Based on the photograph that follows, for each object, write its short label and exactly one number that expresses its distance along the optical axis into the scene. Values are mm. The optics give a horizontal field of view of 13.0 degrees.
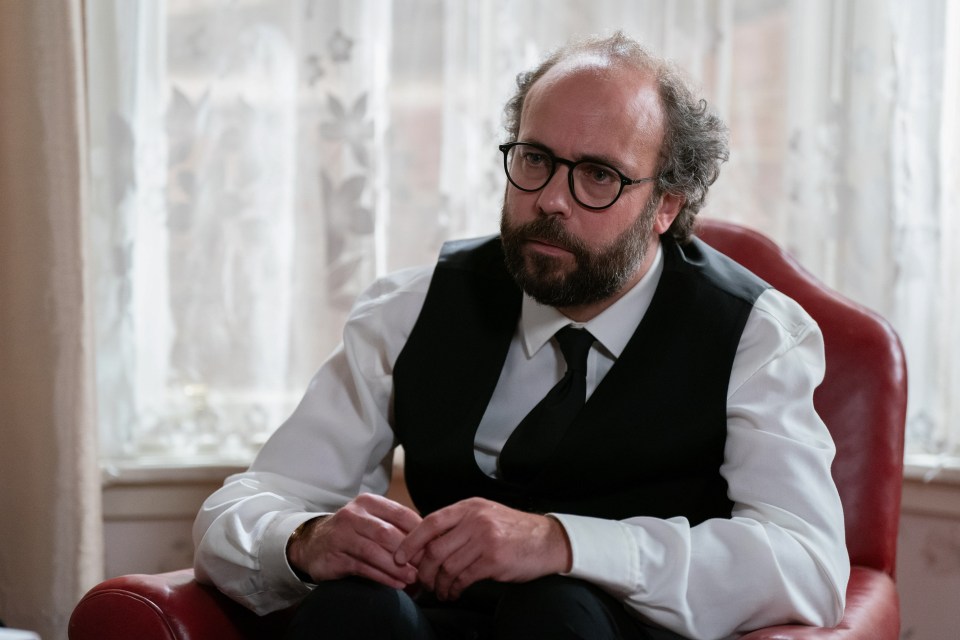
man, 3809
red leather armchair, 3820
